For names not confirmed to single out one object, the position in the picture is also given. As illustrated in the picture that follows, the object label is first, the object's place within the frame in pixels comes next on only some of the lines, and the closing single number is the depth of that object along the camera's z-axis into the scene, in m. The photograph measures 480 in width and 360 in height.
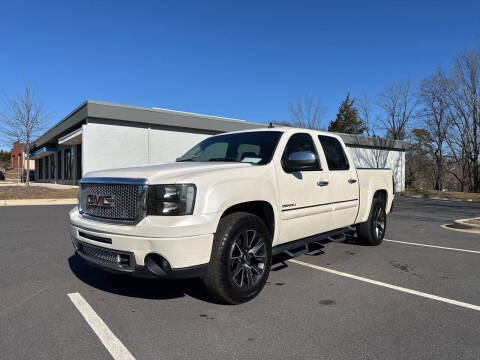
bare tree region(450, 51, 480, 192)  33.06
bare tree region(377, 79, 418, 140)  38.34
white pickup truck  3.15
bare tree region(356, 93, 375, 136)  38.91
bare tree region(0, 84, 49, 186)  24.83
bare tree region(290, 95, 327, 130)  35.59
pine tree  59.39
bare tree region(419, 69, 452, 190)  36.47
